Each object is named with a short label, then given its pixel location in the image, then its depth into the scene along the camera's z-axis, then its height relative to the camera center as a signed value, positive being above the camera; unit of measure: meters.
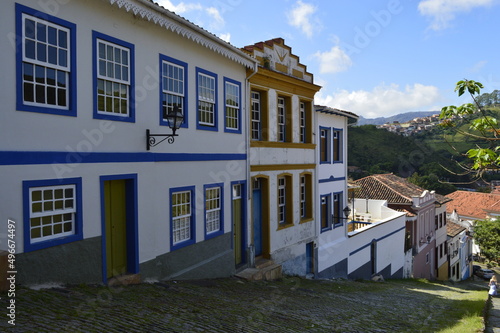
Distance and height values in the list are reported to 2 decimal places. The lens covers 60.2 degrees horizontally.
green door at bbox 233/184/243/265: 13.02 -1.80
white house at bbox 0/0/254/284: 6.78 +0.44
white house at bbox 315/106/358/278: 17.66 -1.18
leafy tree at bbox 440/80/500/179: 5.38 +0.52
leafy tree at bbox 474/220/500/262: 40.00 -7.18
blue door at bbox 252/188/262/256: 14.26 -1.85
